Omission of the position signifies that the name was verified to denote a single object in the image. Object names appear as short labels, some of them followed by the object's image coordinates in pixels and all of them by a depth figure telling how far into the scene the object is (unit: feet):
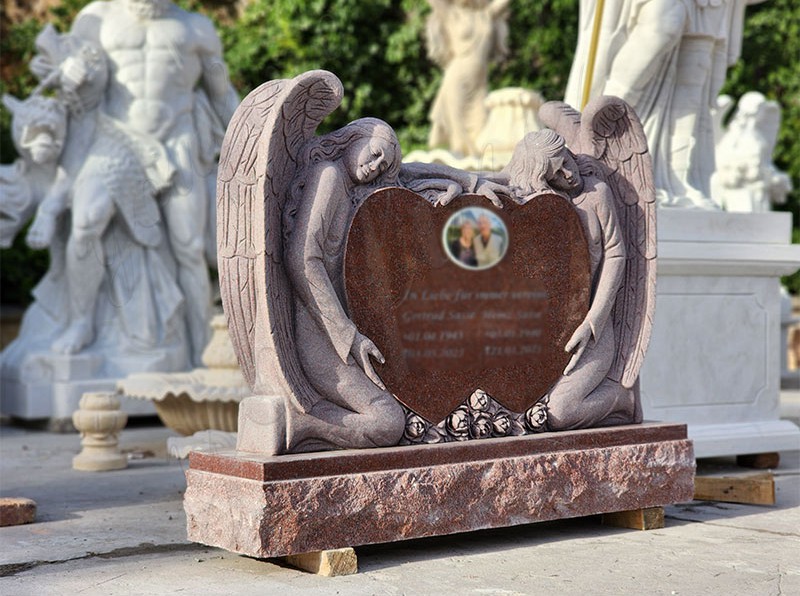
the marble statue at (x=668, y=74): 25.11
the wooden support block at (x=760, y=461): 24.70
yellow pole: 25.52
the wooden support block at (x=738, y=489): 20.52
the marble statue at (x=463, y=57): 48.42
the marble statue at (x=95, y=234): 33.17
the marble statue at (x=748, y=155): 46.29
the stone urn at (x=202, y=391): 24.94
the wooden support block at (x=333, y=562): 15.29
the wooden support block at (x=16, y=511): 19.06
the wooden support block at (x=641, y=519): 18.40
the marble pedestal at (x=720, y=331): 23.63
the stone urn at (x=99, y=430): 25.18
